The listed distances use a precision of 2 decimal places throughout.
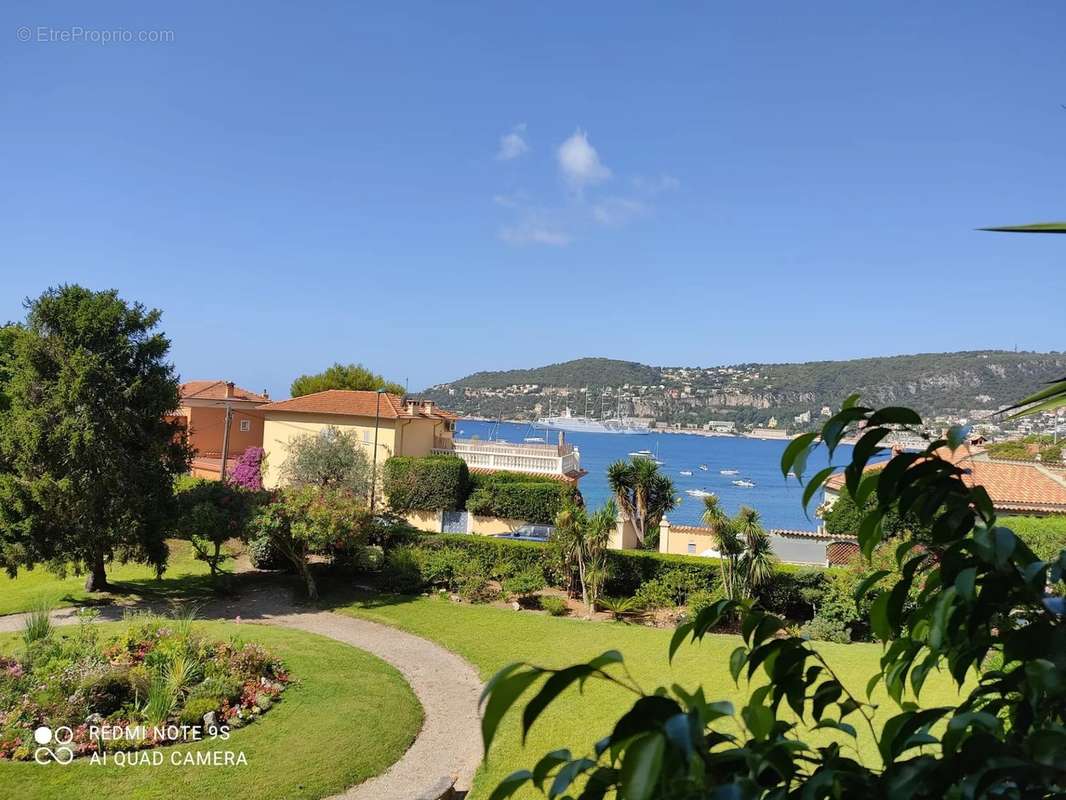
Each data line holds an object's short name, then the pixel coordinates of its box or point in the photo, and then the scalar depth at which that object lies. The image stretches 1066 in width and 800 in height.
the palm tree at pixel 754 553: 19.72
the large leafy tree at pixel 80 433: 17.77
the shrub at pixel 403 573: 22.28
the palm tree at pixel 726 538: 19.84
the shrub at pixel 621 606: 20.58
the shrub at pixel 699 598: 20.19
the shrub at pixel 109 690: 10.77
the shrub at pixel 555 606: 20.67
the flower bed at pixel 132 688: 10.16
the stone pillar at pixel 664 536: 26.30
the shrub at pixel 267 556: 21.72
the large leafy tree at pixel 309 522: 20.08
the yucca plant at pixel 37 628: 12.31
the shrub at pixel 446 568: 22.22
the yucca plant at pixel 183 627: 12.91
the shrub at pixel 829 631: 18.73
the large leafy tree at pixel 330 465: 28.61
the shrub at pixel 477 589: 21.56
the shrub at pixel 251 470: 31.72
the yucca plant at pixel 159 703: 10.52
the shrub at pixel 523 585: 21.61
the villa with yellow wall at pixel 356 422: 30.86
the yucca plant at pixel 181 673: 11.31
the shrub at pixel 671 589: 21.30
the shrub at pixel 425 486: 29.42
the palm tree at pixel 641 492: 26.73
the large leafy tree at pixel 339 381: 49.41
